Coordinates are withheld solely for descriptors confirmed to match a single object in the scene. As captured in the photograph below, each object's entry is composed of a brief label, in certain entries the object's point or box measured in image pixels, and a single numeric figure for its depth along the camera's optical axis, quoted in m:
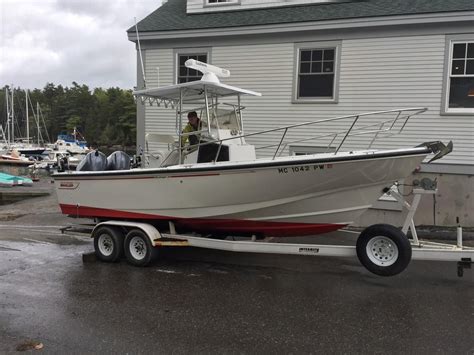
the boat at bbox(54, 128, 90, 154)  44.12
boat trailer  5.29
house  9.62
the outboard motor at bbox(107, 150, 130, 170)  7.22
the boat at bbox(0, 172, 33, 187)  18.75
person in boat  6.88
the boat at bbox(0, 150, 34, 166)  29.44
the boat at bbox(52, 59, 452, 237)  5.50
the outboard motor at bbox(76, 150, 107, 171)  7.20
